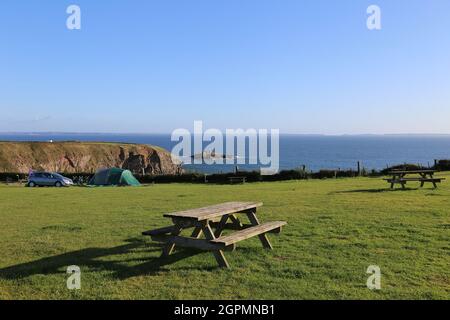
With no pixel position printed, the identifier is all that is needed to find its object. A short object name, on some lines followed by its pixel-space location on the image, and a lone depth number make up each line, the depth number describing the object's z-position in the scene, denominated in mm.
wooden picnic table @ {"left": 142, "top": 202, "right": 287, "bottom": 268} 6453
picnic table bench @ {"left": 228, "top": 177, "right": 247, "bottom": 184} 37094
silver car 36812
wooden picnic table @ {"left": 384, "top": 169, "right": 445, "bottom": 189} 18328
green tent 36188
